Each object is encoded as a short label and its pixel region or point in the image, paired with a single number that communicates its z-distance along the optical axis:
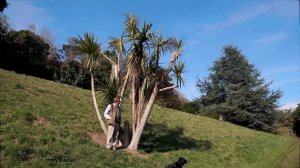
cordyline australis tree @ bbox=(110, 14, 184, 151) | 11.24
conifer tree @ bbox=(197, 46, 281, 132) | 31.47
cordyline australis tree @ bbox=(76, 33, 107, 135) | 11.09
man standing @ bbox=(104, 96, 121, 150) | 10.63
